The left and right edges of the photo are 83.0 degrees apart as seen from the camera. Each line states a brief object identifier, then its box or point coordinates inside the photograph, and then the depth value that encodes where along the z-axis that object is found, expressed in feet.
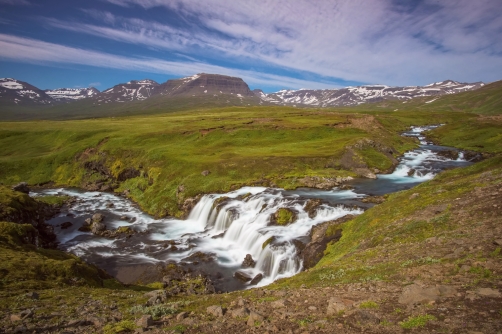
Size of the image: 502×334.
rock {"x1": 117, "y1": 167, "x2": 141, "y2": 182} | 213.66
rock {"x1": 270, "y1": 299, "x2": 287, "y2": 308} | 40.17
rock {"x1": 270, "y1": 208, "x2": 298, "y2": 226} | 114.52
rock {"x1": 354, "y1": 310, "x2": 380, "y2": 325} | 31.90
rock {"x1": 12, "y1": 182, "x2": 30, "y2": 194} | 158.51
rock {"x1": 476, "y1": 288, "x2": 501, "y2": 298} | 32.48
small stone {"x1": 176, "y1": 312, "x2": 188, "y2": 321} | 38.42
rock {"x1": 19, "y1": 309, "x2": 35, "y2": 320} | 38.18
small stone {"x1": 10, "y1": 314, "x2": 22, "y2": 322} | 37.31
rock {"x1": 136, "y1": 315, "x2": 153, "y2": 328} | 36.01
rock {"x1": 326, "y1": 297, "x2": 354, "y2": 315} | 35.29
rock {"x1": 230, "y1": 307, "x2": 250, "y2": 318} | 37.29
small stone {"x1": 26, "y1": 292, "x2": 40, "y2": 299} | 47.09
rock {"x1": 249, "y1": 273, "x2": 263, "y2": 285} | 92.12
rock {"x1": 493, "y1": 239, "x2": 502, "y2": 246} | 44.78
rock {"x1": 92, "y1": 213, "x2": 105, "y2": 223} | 147.73
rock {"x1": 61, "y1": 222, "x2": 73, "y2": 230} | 146.51
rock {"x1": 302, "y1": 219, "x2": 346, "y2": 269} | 88.38
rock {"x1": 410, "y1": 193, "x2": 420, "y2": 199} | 90.63
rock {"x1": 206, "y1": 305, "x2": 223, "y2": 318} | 38.83
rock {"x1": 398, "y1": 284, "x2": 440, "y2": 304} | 34.32
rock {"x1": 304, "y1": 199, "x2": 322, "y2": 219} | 115.12
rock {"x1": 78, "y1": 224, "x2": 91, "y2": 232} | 143.13
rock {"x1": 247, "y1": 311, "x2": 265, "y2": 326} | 34.78
